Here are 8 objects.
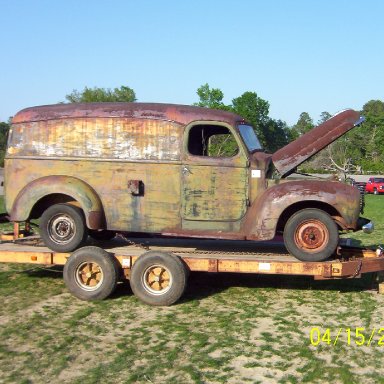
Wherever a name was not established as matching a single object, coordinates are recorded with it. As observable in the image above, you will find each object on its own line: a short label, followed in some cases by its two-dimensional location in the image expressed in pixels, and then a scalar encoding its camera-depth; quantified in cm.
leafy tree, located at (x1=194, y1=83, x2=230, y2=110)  5425
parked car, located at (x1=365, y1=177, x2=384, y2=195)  3625
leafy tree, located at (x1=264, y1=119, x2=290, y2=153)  7875
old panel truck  709
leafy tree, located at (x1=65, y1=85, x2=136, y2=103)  6013
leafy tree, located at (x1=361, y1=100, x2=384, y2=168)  6475
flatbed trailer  684
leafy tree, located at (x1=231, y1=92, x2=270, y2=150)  7500
